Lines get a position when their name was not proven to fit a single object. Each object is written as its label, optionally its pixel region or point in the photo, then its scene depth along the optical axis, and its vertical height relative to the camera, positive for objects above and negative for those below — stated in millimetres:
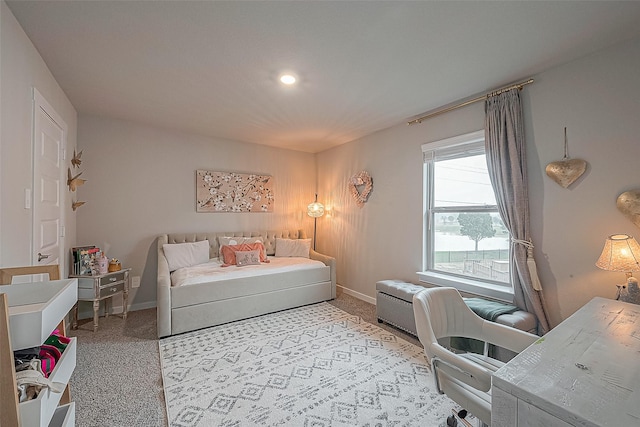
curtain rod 2400 +1162
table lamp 1735 -289
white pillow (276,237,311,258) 4449 -539
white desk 743 -535
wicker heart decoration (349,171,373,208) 3998 +438
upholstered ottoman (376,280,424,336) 2891 -996
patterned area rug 1740 -1286
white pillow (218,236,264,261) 4146 -408
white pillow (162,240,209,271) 3561 -537
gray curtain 2287 +242
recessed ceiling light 2387 +1222
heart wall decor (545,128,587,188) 2096 +366
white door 2055 +263
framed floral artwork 4148 +368
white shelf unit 801 -400
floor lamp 4789 +85
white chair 1214 -693
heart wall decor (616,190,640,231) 1840 +78
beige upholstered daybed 2912 -848
